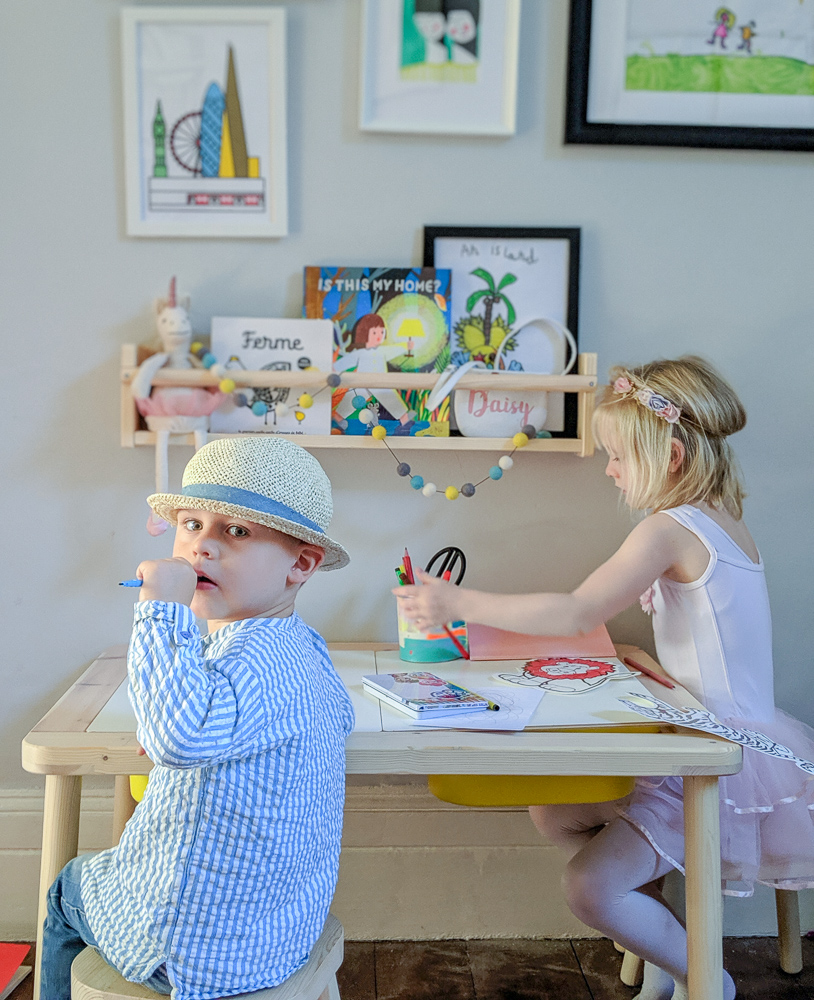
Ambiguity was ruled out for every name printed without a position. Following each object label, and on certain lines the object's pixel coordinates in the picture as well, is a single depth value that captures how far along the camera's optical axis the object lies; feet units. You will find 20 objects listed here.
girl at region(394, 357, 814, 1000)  4.37
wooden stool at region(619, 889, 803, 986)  5.20
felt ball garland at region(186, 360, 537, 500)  5.02
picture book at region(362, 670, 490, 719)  4.08
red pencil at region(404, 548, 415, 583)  4.88
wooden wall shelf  5.04
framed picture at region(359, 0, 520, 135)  5.16
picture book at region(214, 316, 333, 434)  5.23
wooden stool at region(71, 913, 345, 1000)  3.11
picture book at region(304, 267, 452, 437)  5.27
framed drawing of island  5.34
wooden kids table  3.81
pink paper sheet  5.08
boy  3.02
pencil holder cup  5.02
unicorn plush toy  5.05
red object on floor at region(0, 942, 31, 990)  5.07
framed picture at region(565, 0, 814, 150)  5.23
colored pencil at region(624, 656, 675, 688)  4.74
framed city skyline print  5.12
